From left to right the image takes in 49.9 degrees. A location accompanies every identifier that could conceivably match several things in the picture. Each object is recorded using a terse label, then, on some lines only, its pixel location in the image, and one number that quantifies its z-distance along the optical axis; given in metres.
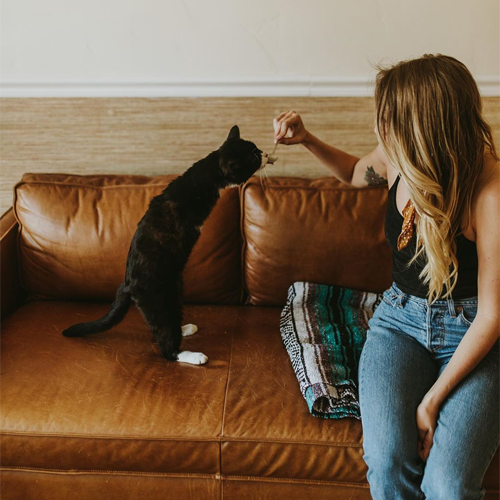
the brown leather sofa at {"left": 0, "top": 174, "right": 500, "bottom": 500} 1.29
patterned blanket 1.33
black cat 1.53
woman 1.13
